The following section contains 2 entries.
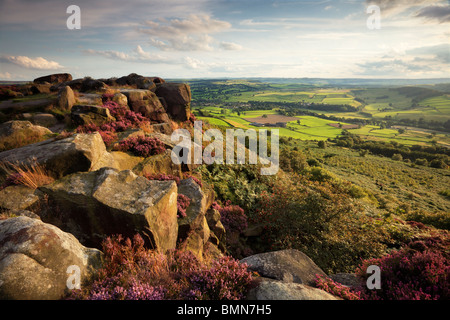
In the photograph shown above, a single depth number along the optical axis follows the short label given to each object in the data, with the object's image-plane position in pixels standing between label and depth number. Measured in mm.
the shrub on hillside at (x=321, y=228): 10492
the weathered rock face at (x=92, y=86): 19031
